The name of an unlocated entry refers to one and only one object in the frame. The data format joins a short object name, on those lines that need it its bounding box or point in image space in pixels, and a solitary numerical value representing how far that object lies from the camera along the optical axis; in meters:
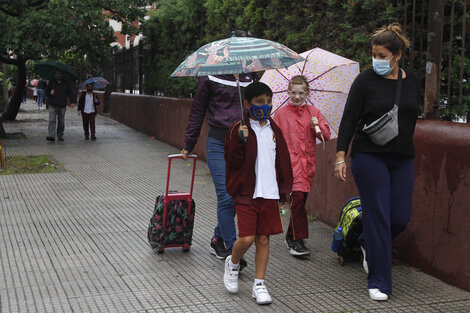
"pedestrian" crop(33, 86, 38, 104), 37.51
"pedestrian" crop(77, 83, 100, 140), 16.00
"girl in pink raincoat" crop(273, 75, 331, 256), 5.62
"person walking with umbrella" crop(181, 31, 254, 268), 5.36
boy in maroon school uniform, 4.55
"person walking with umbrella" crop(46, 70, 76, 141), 15.28
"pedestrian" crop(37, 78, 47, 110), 31.69
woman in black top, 4.57
